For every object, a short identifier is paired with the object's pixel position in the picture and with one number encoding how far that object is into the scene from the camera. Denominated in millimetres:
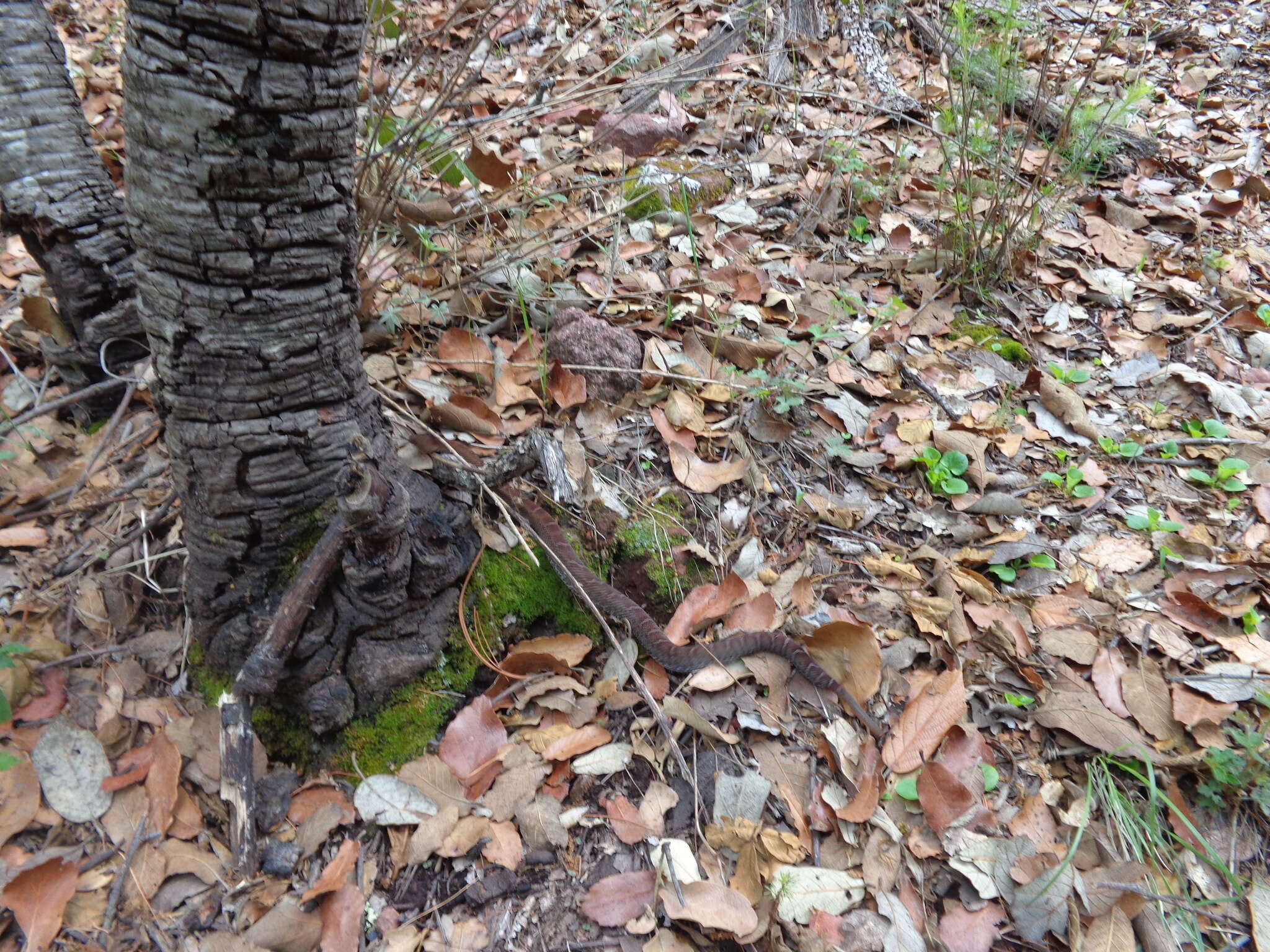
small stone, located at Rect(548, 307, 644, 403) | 980
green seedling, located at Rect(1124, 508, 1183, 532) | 904
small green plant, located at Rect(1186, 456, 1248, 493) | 947
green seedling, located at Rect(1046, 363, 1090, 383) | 1067
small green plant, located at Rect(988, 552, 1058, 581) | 868
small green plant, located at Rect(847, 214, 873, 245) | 1229
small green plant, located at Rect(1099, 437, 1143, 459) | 981
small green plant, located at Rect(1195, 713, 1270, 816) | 699
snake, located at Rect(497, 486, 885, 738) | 785
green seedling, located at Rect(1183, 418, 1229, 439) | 992
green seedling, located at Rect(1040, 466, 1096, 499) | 943
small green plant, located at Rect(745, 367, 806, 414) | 957
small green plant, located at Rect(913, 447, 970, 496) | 929
